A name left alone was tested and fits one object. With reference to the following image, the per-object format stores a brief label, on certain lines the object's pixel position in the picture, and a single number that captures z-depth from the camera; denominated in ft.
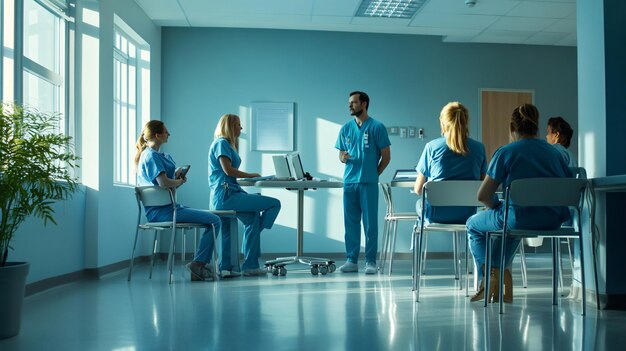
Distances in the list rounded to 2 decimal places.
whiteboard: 26.09
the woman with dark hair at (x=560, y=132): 17.04
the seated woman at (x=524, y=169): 12.39
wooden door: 27.37
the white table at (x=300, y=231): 18.48
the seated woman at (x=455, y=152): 15.01
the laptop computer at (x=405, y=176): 18.87
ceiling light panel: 22.52
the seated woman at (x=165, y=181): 17.38
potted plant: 9.96
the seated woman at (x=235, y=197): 18.44
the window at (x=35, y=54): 14.69
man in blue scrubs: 19.98
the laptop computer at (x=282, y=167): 19.30
